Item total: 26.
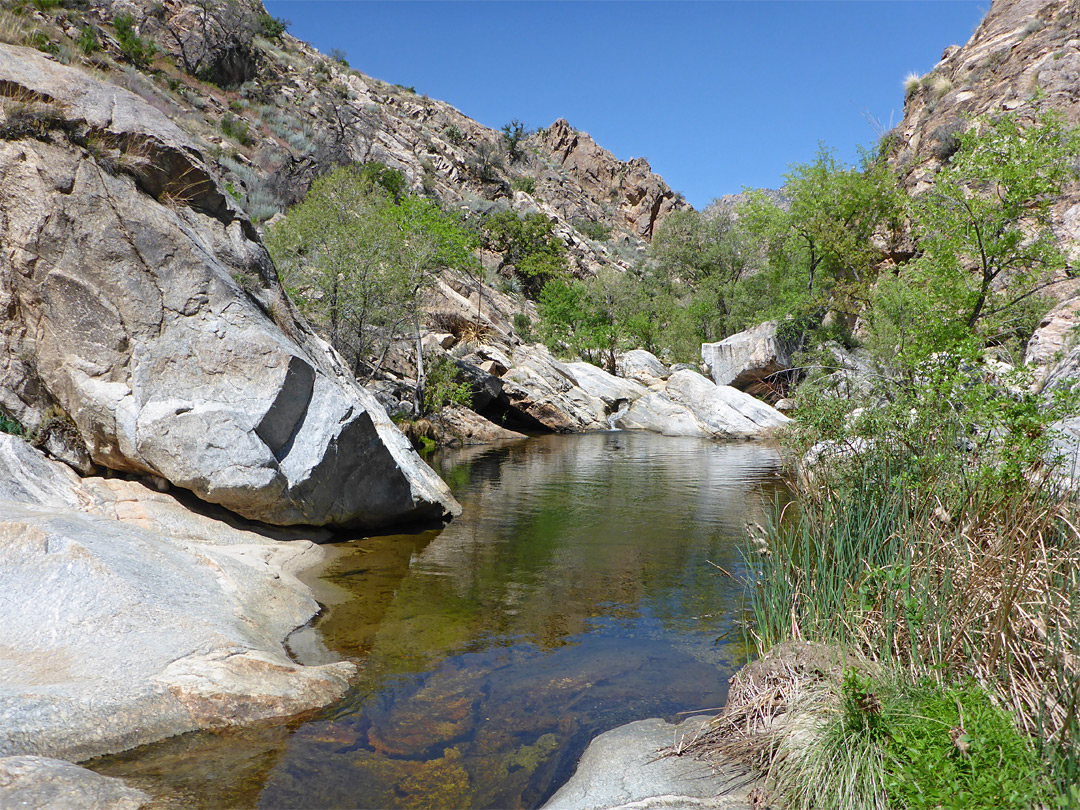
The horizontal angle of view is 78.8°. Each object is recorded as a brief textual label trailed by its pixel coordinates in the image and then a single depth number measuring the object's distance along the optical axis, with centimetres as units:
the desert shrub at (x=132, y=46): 3934
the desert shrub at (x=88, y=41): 2824
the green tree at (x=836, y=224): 3598
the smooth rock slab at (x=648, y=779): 427
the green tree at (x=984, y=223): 1205
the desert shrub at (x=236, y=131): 4094
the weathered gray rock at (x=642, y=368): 4325
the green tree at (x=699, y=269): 4653
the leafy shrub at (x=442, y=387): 2639
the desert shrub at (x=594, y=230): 8369
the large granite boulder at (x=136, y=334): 935
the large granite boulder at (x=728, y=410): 3109
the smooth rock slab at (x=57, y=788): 379
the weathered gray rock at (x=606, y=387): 3716
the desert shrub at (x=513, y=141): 8419
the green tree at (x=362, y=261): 2339
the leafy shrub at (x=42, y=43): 1175
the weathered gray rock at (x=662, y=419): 3272
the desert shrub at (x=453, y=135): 7250
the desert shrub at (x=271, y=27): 5906
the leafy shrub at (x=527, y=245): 5934
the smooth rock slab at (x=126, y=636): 481
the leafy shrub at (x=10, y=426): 936
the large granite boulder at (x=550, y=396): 3344
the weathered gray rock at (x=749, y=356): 3647
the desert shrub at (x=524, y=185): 7419
